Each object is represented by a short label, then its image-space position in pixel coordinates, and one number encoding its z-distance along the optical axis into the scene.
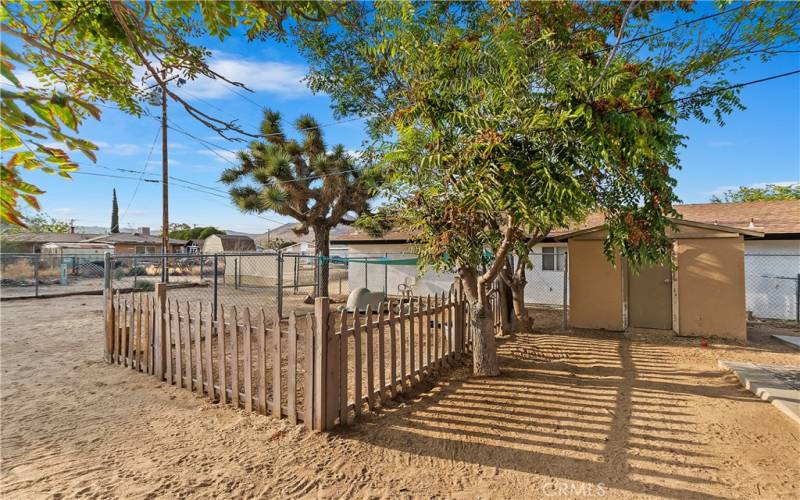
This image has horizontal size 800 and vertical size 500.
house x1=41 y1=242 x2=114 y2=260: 26.92
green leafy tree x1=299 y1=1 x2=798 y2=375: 3.46
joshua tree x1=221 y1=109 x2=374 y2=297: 12.28
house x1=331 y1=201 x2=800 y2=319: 10.27
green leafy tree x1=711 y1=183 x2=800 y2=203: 25.12
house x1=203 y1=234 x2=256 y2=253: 29.88
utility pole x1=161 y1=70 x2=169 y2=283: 14.69
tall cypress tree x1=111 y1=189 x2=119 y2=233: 47.03
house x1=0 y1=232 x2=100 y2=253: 26.77
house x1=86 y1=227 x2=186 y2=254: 33.66
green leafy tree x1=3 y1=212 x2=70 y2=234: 40.67
